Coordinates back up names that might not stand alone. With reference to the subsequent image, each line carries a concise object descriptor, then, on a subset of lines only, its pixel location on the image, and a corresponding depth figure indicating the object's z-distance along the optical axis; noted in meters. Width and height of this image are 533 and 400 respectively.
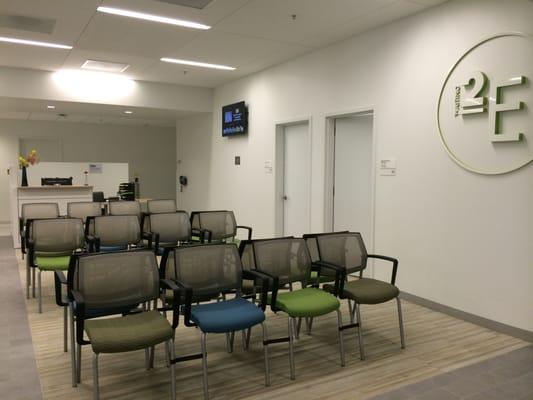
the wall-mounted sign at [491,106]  3.69
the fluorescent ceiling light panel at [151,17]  4.59
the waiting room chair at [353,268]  3.41
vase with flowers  7.68
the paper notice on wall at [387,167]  4.97
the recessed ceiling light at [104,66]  6.89
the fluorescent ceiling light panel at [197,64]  6.71
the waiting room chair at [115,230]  4.80
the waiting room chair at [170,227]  5.16
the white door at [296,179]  6.62
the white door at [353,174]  5.81
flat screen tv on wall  7.83
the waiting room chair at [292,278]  3.10
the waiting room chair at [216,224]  5.48
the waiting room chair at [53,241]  4.40
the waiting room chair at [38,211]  5.66
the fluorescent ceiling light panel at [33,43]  5.61
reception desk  7.52
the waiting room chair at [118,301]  2.52
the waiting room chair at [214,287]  2.78
